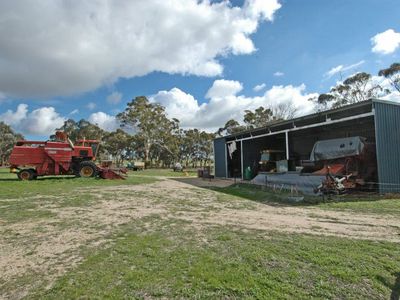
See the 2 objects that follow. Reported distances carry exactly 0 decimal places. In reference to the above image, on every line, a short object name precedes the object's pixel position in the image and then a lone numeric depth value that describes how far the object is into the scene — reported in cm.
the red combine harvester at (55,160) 1558
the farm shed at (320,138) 1140
